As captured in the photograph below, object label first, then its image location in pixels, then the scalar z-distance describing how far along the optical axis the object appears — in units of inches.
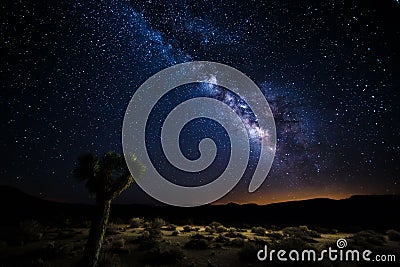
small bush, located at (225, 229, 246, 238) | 663.5
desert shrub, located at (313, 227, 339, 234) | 878.4
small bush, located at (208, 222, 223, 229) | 897.3
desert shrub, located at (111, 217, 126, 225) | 894.1
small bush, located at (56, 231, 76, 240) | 575.5
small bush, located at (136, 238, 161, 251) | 474.3
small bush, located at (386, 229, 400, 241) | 715.6
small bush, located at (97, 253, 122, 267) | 363.3
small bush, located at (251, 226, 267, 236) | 754.6
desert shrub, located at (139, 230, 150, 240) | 559.4
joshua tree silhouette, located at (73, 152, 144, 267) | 355.6
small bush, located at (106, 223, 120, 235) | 628.2
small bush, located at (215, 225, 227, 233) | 764.6
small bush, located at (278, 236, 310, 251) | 438.5
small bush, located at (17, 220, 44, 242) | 546.6
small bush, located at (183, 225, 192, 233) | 756.0
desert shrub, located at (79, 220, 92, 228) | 771.7
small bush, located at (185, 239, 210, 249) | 497.7
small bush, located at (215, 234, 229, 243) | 571.8
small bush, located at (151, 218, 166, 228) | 805.9
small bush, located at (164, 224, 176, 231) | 793.1
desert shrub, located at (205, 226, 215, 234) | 734.3
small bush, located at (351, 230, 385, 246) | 581.1
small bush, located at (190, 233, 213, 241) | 599.9
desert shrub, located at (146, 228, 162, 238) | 608.3
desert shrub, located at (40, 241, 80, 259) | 420.5
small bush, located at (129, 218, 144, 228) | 814.2
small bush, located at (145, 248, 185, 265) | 403.9
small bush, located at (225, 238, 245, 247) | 529.4
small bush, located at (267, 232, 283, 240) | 675.6
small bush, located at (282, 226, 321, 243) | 655.4
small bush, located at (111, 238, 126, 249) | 465.3
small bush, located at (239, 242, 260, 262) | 417.1
